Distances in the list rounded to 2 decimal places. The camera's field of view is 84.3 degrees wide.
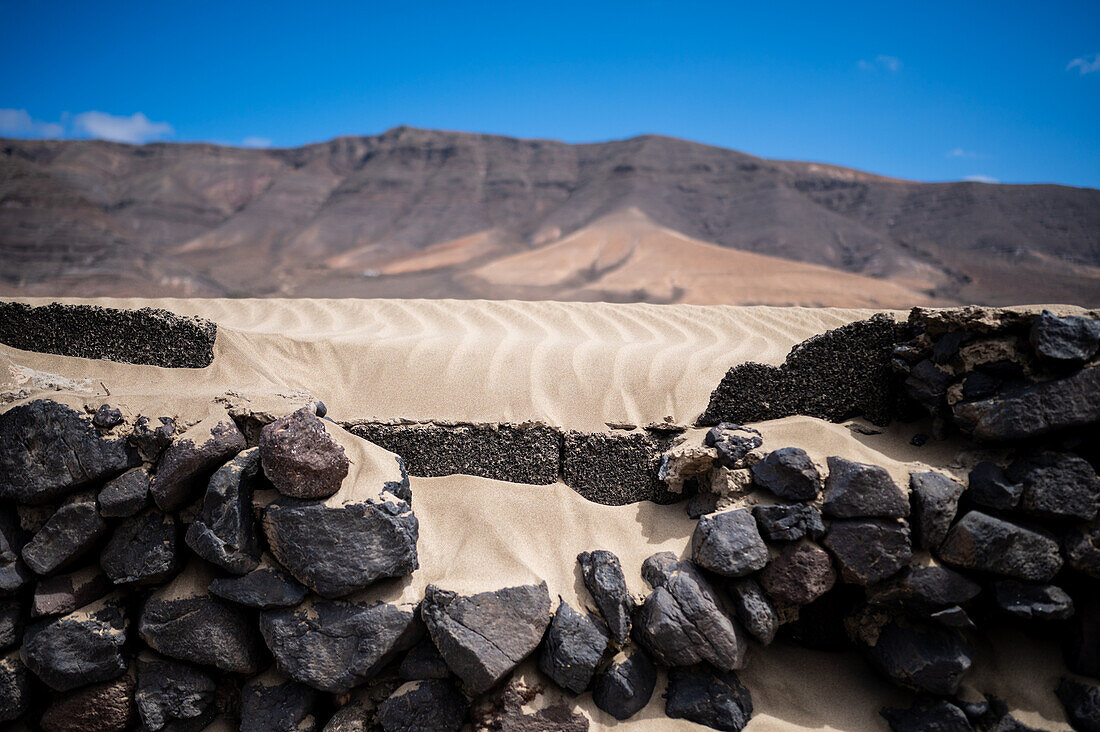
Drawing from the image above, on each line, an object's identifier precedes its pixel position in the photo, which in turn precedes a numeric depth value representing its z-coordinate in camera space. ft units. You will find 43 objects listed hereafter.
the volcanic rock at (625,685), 9.74
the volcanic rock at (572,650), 9.53
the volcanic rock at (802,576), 9.84
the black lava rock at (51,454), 9.77
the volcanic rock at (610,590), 9.78
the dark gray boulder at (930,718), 9.34
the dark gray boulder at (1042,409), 9.39
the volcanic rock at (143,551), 9.83
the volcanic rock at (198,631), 9.71
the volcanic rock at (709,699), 9.60
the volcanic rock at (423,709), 9.46
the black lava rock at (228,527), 9.52
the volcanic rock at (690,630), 9.65
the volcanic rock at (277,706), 9.59
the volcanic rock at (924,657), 9.41
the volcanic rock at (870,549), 9.62
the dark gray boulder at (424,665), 9.66
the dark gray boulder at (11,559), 9.68
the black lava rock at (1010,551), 9.38
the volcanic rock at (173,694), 9.78
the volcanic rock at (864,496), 9.74
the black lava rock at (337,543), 9.52
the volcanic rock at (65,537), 9.75
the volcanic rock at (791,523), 9.93
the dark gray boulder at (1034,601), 9.29
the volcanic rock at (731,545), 9.84
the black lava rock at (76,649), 9.63
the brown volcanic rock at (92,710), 9.85
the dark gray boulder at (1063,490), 9.38
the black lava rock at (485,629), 9.28
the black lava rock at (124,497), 9.82
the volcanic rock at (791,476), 10.15
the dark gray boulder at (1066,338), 9.46
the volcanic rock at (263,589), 9.57
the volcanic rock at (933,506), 9.70
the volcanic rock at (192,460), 9.83
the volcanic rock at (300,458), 9.60
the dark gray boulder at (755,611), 9.77
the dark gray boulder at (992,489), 9.60
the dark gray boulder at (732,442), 10.88
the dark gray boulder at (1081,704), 9.09
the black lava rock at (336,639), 9.40
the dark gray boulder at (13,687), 9.75
